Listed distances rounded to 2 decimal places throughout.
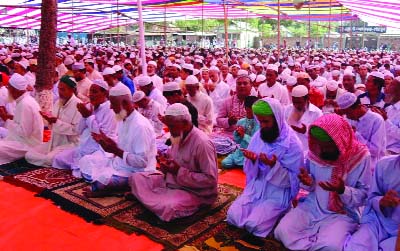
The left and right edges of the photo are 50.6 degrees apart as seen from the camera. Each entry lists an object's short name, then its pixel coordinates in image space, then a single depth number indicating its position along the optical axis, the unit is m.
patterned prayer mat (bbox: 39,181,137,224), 3.74
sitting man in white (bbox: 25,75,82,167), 4.95
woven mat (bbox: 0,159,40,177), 4.85
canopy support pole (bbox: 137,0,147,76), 6.03
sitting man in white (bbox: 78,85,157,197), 3.96
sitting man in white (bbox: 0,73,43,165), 5.03
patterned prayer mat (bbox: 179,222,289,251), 3.14
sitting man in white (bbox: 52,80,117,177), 4.62
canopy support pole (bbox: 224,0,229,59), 10.58
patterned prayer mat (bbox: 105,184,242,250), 3.31
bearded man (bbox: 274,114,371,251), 2.87
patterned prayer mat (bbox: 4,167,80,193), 4.38
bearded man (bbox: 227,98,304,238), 3.30
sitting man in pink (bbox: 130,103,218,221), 3.54
